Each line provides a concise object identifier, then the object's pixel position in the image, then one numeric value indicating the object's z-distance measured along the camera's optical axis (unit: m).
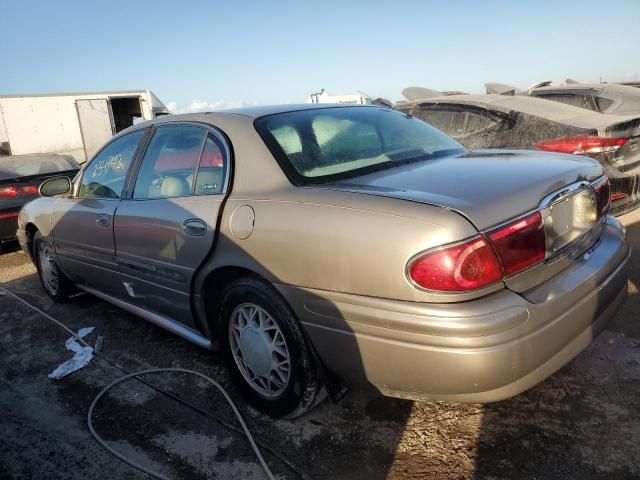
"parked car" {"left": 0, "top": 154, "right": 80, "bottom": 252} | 6.62
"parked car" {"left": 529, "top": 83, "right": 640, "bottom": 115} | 6.32
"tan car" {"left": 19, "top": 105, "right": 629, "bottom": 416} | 1.81
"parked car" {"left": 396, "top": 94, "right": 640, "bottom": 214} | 4.19
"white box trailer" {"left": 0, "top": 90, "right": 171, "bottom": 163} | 12.77
